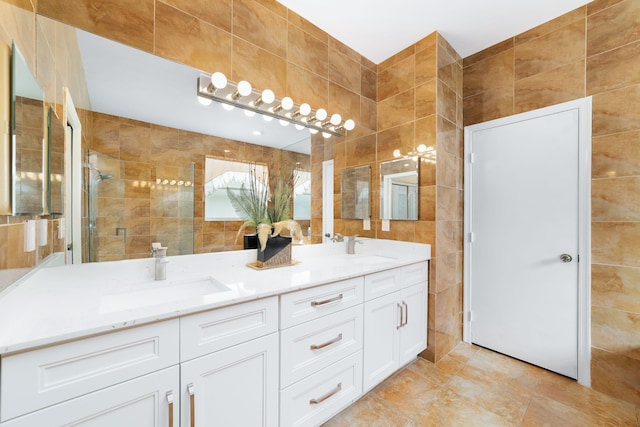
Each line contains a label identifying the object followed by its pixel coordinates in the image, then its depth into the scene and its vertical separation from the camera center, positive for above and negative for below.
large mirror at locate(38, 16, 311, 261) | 1.25 +0.32
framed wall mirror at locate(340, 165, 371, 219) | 2.39 +0.18
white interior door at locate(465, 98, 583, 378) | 1.88 -0.19
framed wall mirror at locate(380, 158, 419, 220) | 2.19 +0.19
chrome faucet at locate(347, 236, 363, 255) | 2.28 -0.29
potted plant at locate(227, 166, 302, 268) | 1.62 -0.02
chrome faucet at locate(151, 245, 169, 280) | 1.32 -0.25
